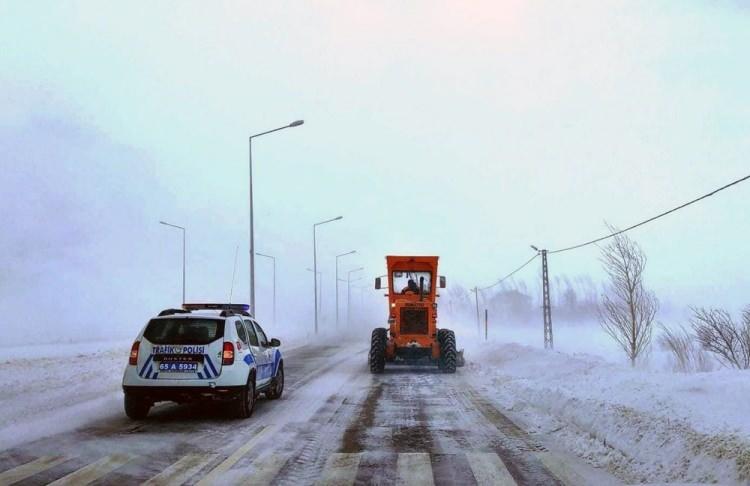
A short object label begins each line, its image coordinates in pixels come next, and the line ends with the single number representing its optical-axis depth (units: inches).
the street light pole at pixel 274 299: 2656.7
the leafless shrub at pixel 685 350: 1131.3
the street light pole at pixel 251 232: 1266.0
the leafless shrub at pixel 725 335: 984.3
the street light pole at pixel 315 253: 2116.4
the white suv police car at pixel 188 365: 401.4
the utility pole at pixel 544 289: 1146.0
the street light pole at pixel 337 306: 2962.6
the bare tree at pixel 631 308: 1322.6
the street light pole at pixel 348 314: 3467.0
